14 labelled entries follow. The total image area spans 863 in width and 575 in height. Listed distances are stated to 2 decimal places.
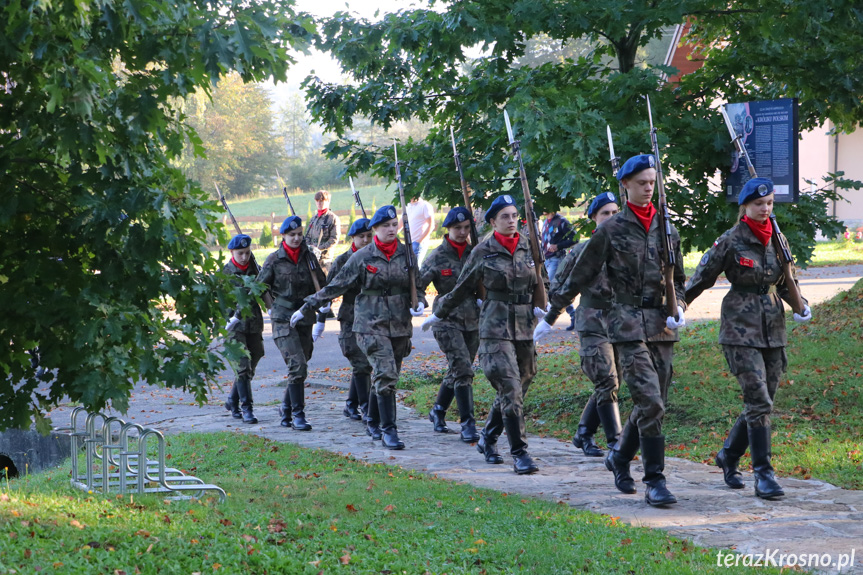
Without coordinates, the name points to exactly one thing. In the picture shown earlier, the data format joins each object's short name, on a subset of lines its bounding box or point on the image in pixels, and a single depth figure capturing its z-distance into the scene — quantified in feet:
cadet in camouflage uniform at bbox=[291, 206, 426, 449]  62.69
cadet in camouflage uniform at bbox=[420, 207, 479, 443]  63.77
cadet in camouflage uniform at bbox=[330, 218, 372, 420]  71.20
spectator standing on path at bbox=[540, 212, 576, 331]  109.91
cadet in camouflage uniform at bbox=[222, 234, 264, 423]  73.00
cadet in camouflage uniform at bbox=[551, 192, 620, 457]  55.16
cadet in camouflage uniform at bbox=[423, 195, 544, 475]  53.31
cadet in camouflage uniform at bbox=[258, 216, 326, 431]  71.97
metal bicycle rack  44.39
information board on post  59.31
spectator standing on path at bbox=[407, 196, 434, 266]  117.70
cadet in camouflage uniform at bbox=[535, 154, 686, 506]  44.78
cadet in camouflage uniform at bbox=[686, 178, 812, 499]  45.93
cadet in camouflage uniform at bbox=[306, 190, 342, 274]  98.84
